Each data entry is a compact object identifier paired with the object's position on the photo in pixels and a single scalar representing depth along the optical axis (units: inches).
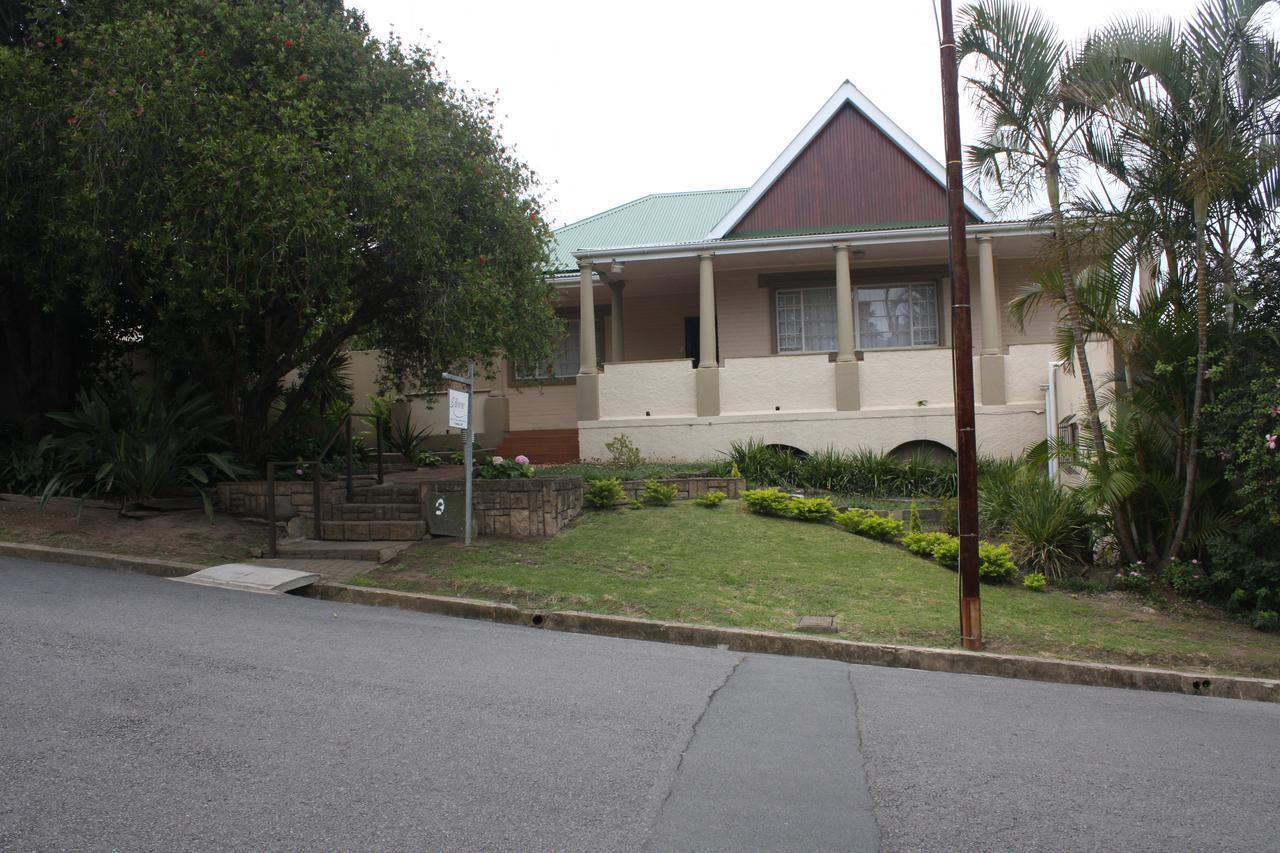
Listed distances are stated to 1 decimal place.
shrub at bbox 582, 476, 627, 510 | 544.7
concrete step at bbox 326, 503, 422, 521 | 486.6
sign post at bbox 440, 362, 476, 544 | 426.0
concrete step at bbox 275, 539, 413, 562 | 437.7
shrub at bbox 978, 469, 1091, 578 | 462.0
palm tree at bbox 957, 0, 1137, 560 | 432.1
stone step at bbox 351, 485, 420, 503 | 510.3
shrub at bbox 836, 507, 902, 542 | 507.2
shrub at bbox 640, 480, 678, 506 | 561.9
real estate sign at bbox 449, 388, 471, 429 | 423.3
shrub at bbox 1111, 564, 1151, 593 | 436.8
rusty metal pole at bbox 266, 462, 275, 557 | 434.6
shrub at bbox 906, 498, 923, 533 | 522.0
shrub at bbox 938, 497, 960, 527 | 527.5
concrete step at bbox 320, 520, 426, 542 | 468.4
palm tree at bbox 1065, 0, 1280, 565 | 410.6
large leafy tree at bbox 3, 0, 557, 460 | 395.2
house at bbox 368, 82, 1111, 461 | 676.1
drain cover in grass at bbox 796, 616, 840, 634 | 359.3
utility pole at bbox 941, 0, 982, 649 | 349.4
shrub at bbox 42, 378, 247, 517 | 468.1
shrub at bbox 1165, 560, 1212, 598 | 424.2
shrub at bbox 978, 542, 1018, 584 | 445.1
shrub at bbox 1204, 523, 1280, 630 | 399.9
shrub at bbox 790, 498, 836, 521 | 530.3
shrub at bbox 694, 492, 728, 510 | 556.7
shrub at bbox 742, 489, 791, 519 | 538.8
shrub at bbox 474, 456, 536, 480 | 540.7
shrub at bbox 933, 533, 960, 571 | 467.8
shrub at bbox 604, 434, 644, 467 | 679.7
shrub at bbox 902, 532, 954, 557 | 480.9
